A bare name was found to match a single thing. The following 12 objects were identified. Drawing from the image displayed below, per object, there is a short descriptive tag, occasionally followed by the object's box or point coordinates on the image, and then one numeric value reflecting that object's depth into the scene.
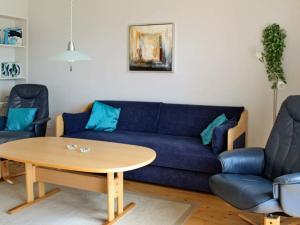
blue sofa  3.46
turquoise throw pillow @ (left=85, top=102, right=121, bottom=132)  4.34
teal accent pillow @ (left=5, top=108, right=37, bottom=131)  4.46
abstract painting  4.31
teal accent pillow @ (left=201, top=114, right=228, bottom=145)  3.64
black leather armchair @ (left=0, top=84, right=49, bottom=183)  4.31
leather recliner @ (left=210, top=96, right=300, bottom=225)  2.28
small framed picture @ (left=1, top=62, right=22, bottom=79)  5.11
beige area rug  2.85
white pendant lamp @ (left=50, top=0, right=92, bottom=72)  3.51
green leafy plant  3.57
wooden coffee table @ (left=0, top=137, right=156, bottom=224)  2.67
